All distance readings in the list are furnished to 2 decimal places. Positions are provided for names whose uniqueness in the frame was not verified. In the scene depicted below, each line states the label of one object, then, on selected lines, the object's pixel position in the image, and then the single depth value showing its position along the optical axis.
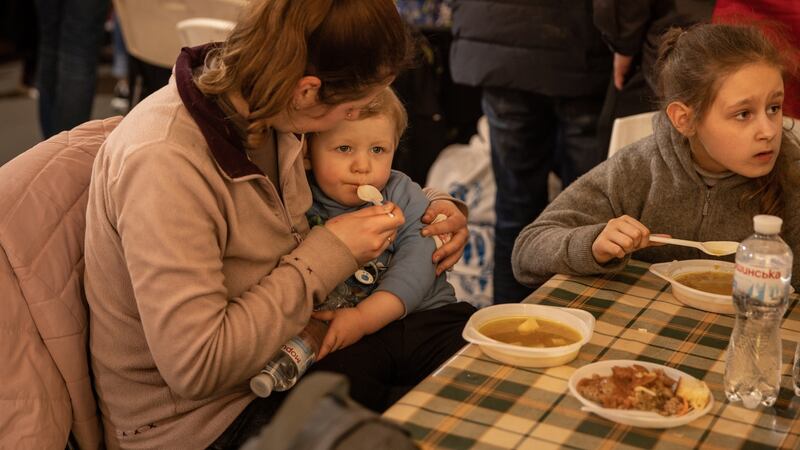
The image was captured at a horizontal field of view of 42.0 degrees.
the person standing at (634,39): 2.73
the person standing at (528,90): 3.06
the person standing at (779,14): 2.32
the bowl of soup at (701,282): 1.67
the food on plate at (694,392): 1.32
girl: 1.91
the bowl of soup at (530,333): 1.42
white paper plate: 1.26
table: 1.25
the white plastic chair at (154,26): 3.85
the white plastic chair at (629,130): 2.30
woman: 1.48
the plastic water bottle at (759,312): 1.34
